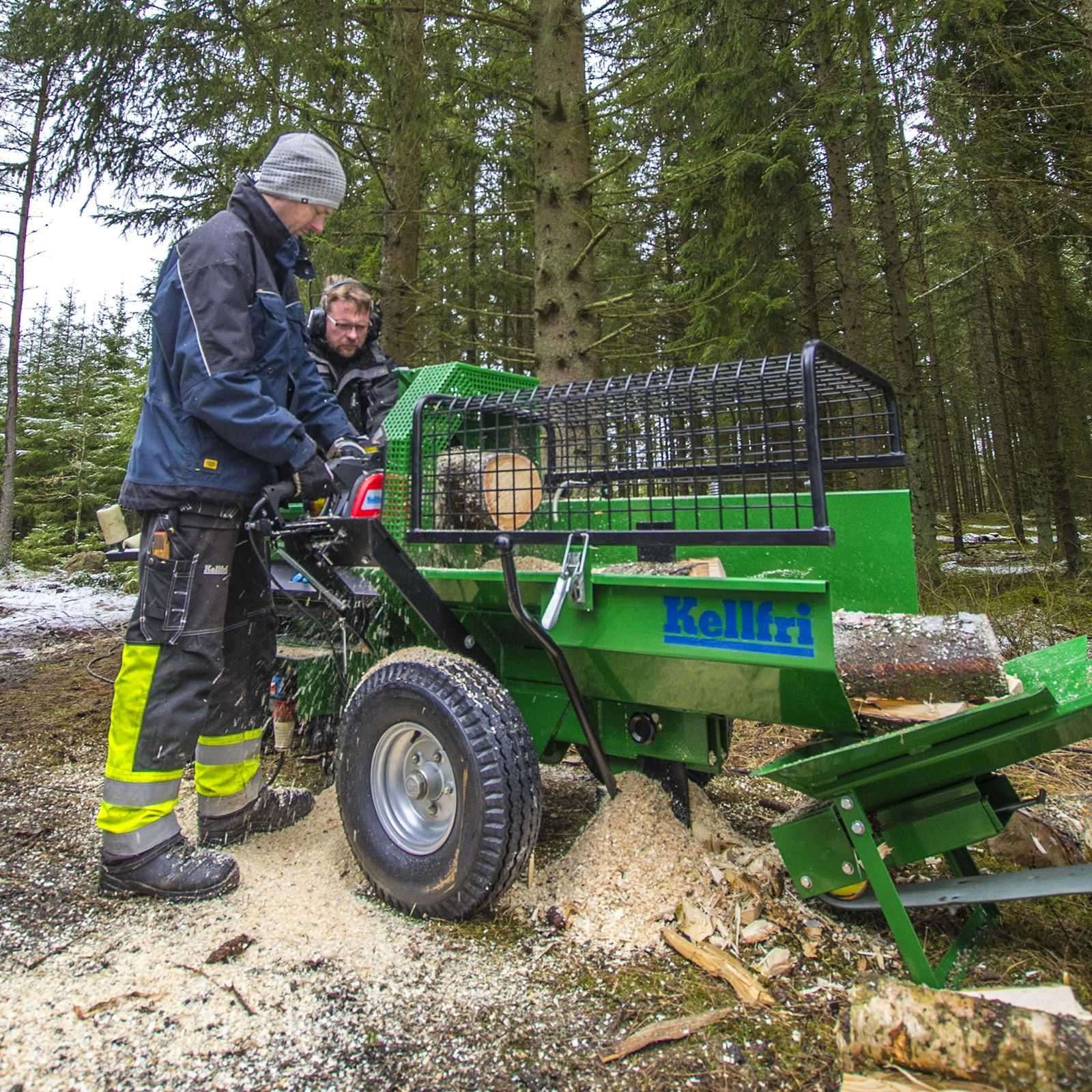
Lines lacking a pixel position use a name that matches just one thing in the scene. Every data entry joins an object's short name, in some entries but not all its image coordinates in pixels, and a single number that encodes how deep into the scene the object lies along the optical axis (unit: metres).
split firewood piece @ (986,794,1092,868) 2.47
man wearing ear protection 3.86
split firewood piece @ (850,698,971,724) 2.19
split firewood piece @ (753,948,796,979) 2.01
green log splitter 1.93
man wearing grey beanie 2.46
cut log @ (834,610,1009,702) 2.32
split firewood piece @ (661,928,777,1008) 1.91
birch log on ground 1.41
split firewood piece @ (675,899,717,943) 2.17
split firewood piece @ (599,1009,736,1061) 1.74
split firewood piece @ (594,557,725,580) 2.54
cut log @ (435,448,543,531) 2.71
